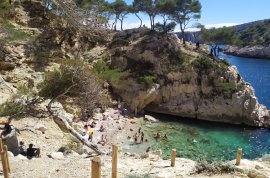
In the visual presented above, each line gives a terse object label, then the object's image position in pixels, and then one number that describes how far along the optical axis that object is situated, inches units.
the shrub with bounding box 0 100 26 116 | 570.7
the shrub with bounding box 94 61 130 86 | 1220.0
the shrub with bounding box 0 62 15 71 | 956.9
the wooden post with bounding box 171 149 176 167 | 440.4
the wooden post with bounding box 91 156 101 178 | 214.0
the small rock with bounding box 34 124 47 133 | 606.2
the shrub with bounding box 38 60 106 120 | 660.9
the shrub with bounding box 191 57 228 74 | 1269.5
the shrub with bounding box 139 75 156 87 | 1240.5
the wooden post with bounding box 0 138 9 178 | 316.0
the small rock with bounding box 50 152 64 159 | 454.3
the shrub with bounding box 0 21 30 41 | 692.6
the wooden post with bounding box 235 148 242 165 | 423.6
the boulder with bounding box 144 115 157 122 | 1152.7
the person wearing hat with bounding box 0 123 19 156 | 425.2
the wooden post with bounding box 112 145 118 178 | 318.5
